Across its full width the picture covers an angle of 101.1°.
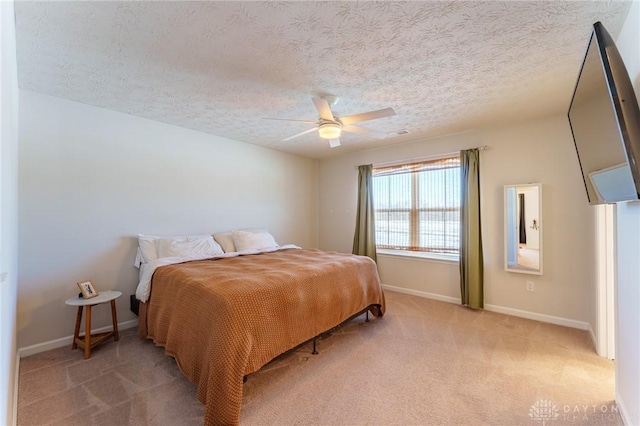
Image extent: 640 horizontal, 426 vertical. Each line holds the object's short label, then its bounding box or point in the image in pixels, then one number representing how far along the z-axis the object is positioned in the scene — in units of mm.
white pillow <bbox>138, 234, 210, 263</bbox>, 2939
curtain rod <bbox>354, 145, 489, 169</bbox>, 3589
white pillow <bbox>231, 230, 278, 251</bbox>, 3717
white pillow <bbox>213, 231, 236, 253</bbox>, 3675
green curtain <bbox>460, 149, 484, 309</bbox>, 3525
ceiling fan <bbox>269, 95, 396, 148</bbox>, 2290
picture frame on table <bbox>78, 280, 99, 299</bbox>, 2498
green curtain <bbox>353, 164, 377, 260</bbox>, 4621
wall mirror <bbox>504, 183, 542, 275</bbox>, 3184
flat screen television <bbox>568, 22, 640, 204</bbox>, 1199
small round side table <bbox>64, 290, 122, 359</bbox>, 2359
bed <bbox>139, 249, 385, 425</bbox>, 1626
